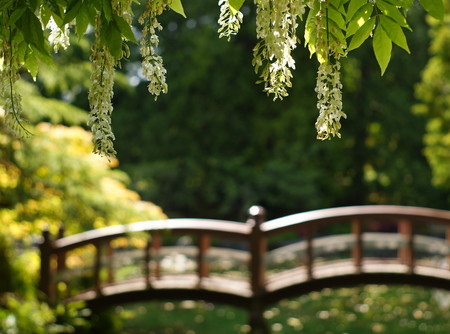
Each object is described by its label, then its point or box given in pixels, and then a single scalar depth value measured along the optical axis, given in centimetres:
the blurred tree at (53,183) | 720
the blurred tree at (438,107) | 1777
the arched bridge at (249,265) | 922
